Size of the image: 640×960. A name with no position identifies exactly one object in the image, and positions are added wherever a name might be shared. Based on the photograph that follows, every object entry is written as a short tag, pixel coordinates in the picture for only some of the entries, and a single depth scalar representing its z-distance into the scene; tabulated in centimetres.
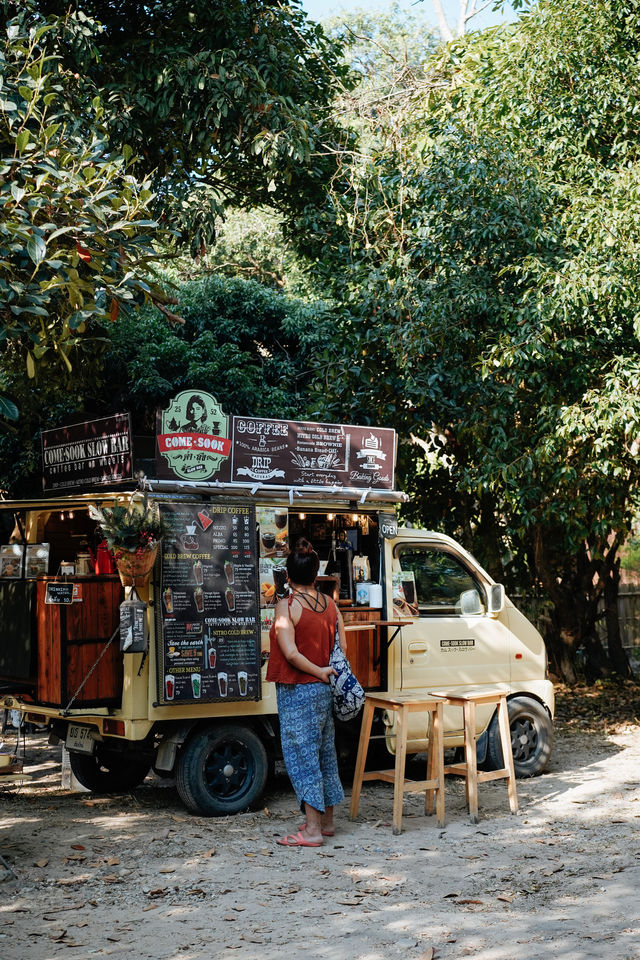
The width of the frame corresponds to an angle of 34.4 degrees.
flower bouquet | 671
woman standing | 661
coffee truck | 707
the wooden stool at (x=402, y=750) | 707
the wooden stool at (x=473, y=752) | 734
